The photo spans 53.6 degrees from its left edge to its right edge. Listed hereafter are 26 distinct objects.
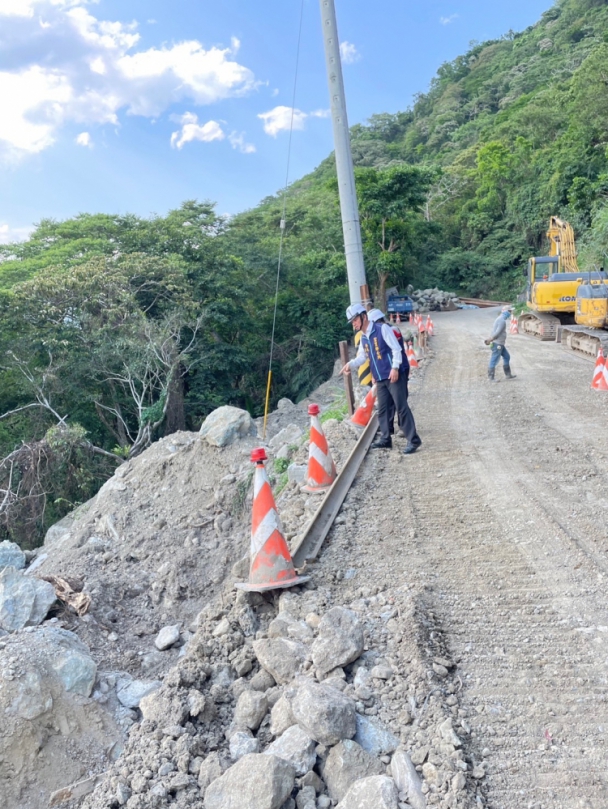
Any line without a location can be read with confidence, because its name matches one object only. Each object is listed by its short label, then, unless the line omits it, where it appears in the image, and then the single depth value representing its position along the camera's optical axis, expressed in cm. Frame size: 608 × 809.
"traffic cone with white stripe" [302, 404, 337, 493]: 621
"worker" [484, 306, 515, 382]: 1188
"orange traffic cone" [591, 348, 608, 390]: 1020
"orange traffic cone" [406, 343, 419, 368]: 1473
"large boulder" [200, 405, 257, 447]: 934
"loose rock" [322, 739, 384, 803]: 253
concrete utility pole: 874
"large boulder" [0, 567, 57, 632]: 473
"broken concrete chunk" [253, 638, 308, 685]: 325
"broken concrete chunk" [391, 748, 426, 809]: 240
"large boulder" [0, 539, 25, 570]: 926
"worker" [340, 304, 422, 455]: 683
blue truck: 3676
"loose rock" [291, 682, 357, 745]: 265
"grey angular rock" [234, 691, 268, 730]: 301
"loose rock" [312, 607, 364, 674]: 317
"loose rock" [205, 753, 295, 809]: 239
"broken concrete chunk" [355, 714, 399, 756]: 270
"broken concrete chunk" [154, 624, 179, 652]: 483
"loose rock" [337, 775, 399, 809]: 233
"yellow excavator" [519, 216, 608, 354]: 1715
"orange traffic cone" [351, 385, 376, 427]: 866
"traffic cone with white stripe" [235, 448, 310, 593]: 413
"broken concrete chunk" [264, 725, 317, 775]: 261
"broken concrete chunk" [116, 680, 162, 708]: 394
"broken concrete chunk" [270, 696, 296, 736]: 287
